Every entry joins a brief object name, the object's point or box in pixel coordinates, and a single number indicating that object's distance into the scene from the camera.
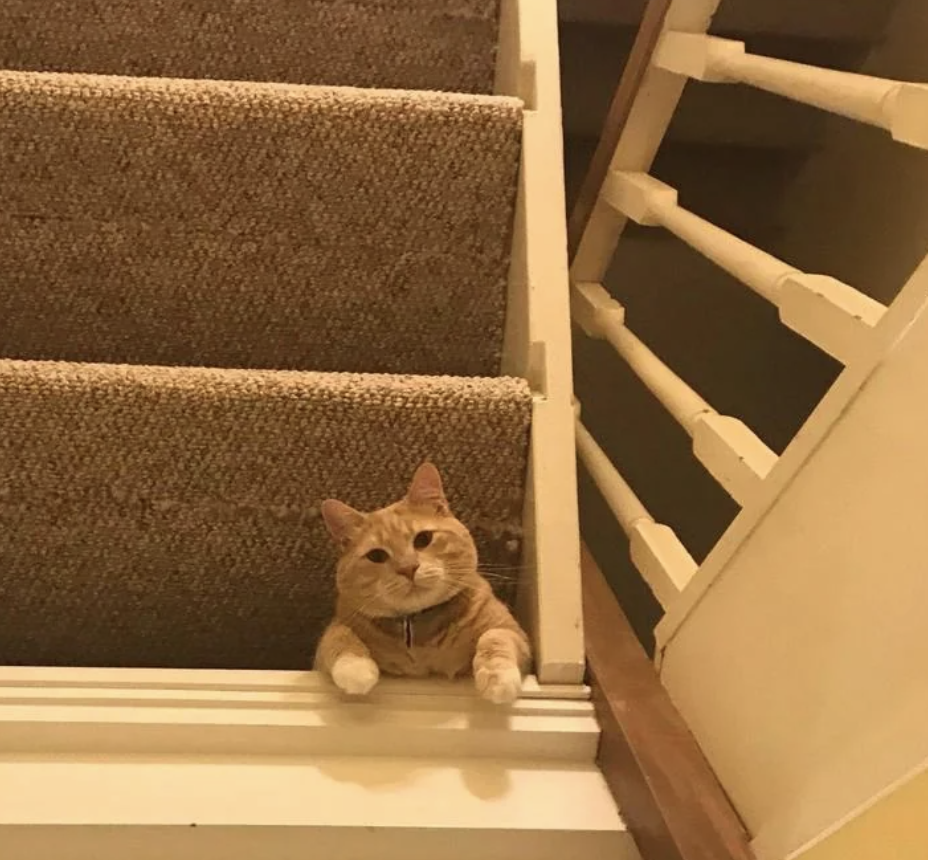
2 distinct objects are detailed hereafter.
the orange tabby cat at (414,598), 0.99
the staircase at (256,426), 0.91
